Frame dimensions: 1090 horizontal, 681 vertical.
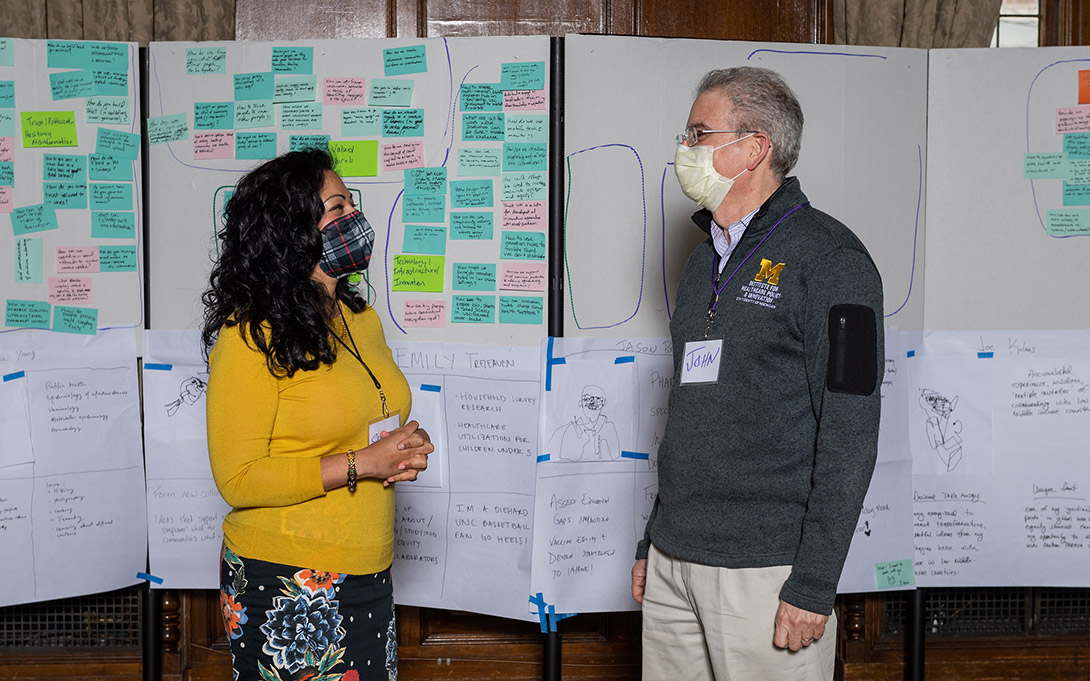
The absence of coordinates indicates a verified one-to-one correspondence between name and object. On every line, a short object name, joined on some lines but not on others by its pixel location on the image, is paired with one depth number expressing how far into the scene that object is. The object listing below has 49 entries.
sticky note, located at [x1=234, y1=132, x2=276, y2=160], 2.57
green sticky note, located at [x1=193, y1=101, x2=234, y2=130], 2.56
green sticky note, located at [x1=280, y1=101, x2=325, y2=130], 2.56
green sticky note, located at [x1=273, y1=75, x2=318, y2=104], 2.56
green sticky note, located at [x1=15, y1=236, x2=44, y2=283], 2.55
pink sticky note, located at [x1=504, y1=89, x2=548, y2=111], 2.54
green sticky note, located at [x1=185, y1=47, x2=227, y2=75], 2.55
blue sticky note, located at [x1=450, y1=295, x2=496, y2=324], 2.58
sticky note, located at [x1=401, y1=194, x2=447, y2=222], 2.57
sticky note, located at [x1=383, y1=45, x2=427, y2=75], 2.54
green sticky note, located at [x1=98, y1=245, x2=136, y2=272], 2.57
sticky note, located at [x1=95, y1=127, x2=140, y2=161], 2.56
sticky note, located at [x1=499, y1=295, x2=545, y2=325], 2.57
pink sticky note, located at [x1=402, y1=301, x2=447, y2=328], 2.59
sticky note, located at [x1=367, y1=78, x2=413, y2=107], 2.55
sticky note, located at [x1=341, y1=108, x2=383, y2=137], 2.56
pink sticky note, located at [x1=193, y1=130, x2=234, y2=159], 2.56
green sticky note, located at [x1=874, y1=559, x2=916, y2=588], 2.62
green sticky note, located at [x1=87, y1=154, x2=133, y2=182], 2.56
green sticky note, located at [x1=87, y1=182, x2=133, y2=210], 2.56
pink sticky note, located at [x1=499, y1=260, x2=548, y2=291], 2.57
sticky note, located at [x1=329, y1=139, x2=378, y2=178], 2.57
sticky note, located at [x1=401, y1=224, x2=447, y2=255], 2.58
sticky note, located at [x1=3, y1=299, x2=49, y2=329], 2.54
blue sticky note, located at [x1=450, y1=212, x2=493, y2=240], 2.58
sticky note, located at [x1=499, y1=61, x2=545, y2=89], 2.54
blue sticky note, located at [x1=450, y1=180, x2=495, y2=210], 2.57
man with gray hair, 1.44
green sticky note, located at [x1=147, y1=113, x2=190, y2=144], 2.56
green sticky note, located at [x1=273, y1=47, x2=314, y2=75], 2.54
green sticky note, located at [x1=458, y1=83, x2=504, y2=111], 2.55
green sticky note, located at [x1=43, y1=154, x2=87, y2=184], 2.55
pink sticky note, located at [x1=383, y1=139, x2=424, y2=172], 2.56
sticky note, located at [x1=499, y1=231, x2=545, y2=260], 2.57
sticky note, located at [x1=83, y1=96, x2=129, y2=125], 2.55
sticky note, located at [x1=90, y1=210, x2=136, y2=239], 2.56
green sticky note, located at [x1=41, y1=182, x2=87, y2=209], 2.55
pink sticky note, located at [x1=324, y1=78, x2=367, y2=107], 2.56
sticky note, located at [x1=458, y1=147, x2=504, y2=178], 2.56
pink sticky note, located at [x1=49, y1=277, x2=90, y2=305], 2.55
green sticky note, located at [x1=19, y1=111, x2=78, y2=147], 2.53
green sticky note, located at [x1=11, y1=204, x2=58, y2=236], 2.54
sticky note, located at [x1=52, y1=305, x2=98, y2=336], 2.56
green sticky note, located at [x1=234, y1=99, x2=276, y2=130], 2.56
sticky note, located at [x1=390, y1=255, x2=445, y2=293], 2.58
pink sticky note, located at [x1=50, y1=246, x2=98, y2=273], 2.56
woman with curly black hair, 1.52
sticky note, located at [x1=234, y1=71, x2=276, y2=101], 2.56
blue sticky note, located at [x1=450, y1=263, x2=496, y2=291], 2.58
